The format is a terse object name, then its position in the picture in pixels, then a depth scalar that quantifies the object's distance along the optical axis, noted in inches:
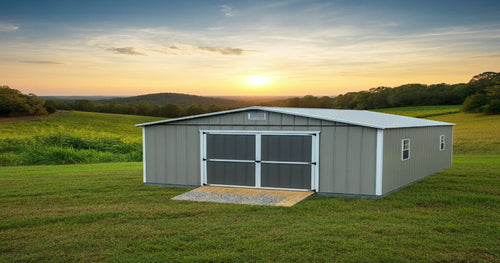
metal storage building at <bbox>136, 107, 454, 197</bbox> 448.8
